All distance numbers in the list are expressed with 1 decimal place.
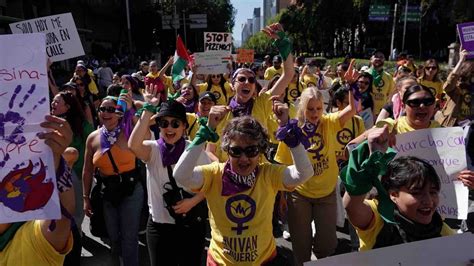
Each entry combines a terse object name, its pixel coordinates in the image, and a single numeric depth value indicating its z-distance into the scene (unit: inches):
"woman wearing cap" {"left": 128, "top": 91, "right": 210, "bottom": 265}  127.0
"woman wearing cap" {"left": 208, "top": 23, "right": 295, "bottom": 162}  167.6
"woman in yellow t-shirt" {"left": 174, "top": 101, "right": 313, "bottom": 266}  102.9
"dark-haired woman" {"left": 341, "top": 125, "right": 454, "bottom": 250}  79.8
